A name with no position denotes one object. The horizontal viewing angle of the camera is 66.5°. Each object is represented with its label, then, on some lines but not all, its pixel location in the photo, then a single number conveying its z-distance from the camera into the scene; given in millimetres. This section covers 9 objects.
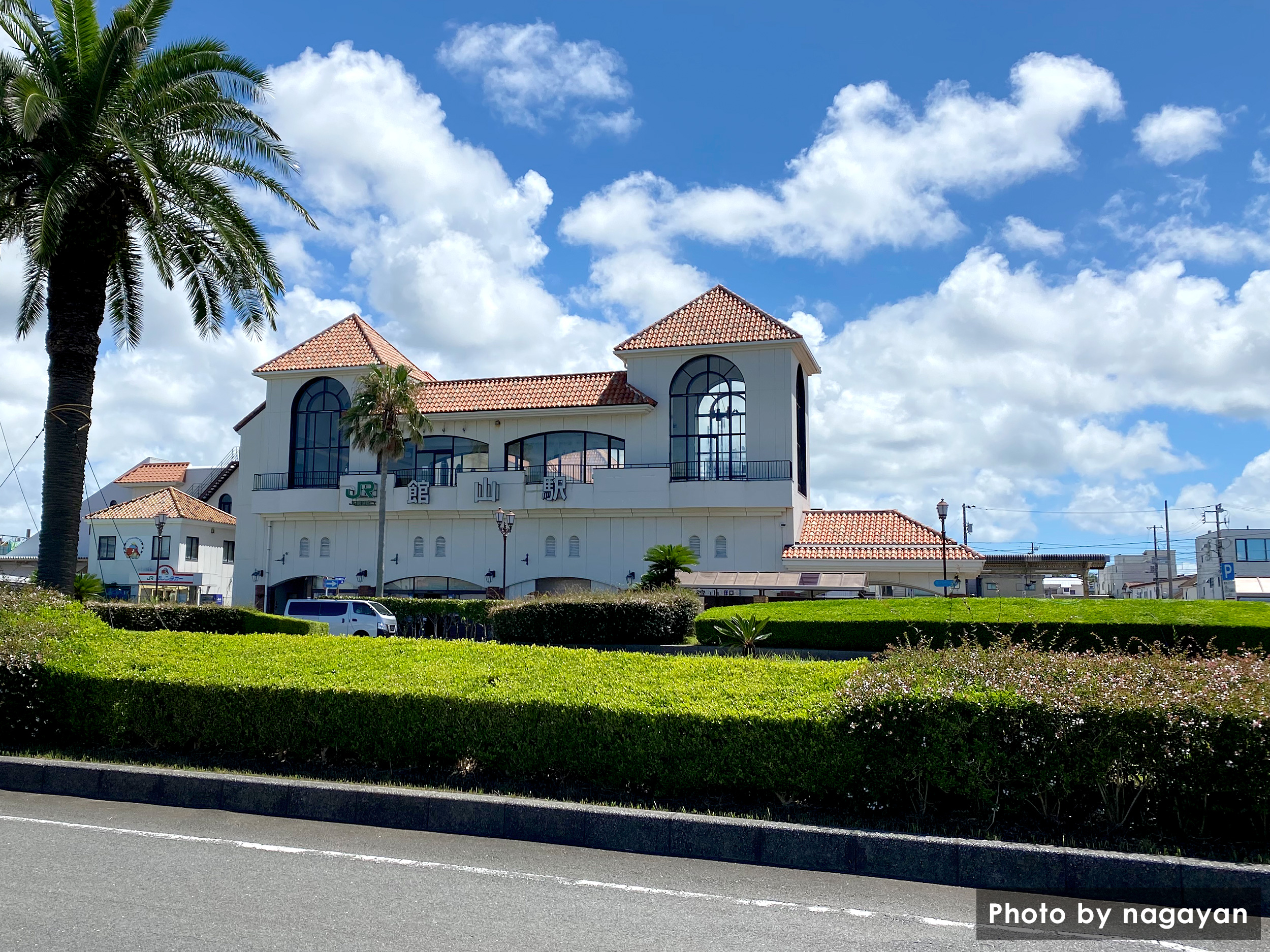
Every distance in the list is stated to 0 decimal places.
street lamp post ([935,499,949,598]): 34938
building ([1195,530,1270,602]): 72125
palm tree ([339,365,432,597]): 39500
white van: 31391
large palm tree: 15023
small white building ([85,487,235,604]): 50906
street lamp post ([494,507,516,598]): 36188
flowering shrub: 6297
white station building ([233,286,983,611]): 38312
